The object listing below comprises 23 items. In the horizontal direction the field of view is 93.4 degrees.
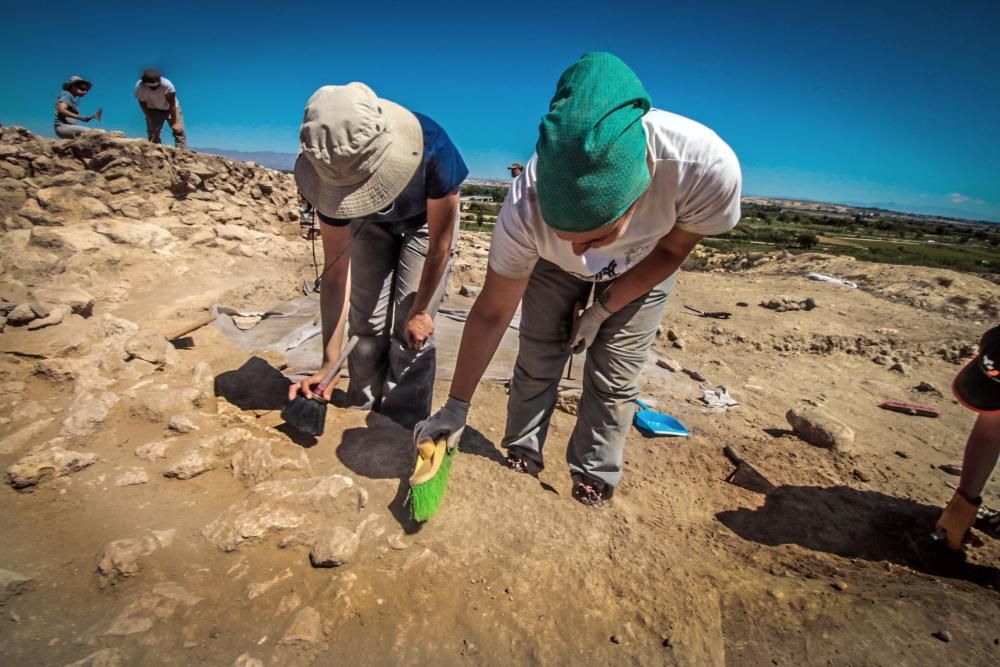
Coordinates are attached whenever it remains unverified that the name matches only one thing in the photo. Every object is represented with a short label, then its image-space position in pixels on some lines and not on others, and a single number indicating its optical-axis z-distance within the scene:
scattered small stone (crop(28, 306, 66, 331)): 2.22
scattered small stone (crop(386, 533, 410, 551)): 1.44
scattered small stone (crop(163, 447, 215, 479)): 1.59
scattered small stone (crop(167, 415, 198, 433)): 1.79
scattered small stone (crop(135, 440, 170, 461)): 1.63
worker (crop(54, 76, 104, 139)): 6.03
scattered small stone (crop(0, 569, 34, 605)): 1.10
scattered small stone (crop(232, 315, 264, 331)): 4.03
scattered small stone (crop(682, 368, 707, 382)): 3.78
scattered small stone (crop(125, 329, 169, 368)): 2.19
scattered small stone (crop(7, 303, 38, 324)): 2.20
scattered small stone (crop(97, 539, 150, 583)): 1.20
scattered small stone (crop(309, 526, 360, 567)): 1.34
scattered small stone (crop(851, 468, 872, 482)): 2.52
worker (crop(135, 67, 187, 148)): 6.64
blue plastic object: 2.80
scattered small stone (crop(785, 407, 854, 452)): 2.73
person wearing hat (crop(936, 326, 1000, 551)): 1.65
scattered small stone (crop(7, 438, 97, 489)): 1.44
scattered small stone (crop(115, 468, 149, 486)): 1.52
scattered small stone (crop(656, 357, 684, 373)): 3.86
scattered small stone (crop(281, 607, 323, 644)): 1.14
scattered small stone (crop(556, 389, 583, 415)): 2.98
